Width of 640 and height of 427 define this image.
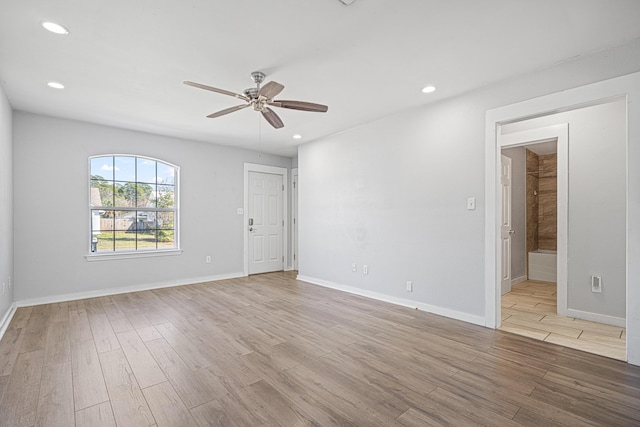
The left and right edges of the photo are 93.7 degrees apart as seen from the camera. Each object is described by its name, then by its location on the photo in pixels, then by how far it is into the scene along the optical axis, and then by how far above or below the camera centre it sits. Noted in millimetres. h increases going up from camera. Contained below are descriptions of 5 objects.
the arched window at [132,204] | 4562 +135
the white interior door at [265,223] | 6203 -211
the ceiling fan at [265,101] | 2504 +1024
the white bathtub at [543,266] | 5291 -944
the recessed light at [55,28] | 2111 +1327
